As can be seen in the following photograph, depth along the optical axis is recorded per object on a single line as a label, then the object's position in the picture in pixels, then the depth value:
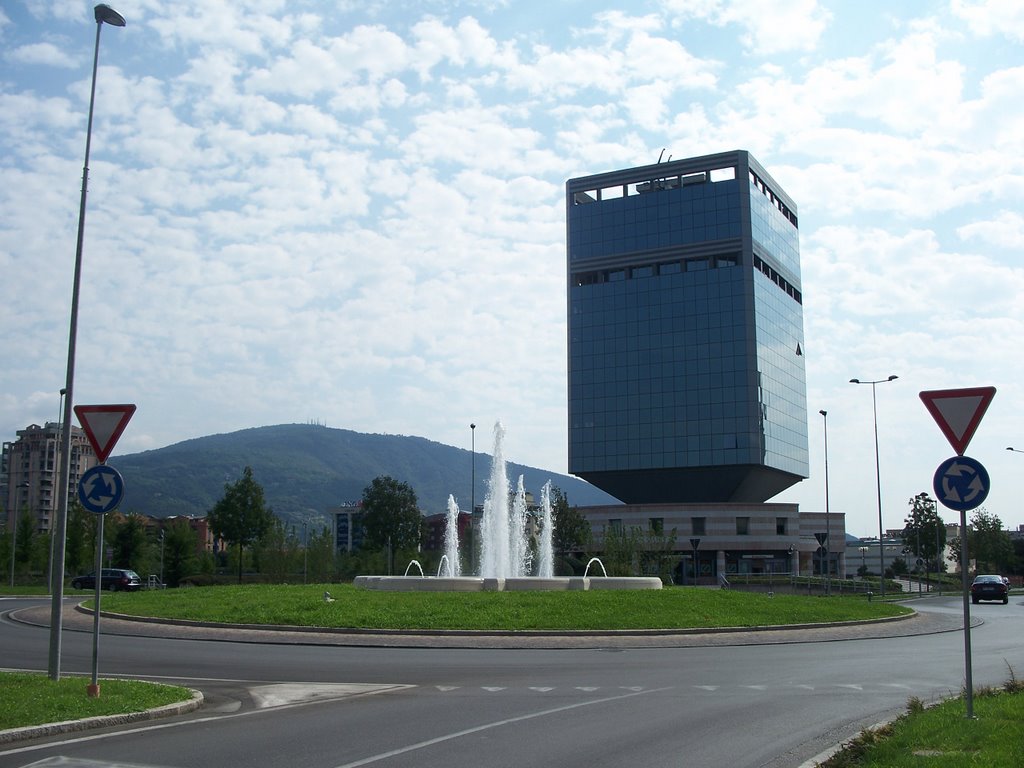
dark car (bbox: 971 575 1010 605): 55.78
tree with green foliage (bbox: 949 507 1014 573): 98.00
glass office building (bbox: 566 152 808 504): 121.12
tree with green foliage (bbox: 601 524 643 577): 66.69
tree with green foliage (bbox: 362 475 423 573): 80.56
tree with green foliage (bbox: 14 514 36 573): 75.94
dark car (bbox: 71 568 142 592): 56.97
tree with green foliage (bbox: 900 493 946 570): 98.62
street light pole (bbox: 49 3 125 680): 14.77
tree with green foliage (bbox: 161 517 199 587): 74.00
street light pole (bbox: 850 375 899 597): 66.38
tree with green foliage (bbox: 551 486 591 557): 87.06
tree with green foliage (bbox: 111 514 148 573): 76.94
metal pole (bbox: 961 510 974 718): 11.04
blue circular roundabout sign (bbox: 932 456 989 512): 11.47
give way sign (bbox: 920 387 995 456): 11.73
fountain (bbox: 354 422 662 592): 36.22
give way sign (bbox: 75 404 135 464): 13.96
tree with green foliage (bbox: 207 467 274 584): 67.38
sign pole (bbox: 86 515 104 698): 13.25
